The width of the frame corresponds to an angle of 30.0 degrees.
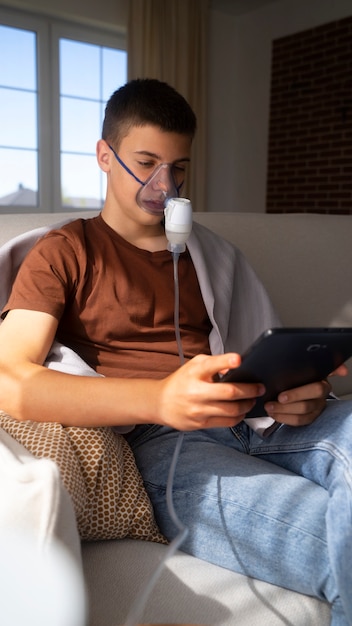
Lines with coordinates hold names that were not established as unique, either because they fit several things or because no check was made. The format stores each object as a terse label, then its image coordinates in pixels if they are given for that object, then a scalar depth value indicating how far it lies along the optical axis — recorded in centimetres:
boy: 92
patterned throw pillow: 90
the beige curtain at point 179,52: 544
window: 516
